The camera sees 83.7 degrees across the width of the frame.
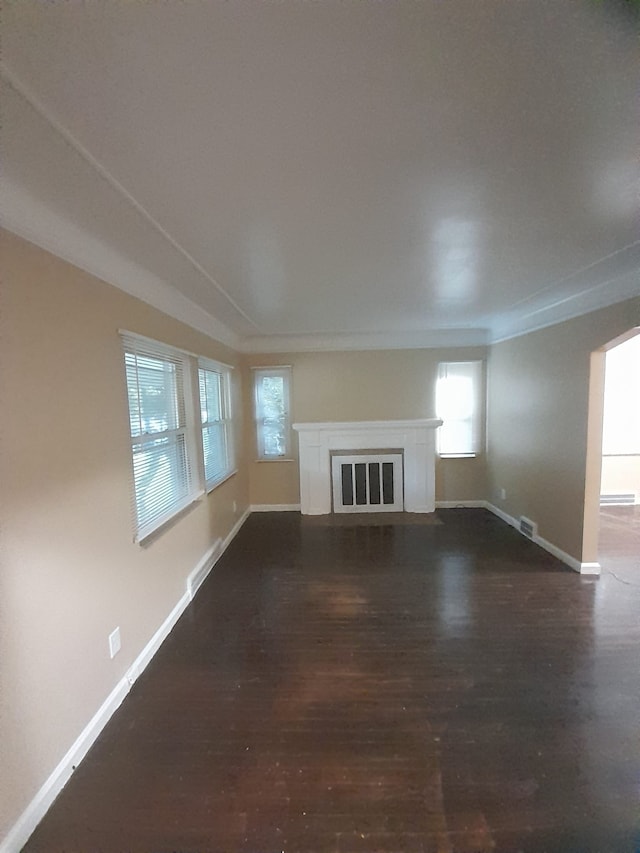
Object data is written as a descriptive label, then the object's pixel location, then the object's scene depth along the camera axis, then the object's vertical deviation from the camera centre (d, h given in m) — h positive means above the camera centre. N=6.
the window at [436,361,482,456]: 4.89 -0.15
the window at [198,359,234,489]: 3.51 -0.20
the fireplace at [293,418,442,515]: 4.79 -0.67
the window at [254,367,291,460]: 4.99 -0.16
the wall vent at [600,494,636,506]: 4.88 -1.48
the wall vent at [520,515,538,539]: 3.73 -1.43
